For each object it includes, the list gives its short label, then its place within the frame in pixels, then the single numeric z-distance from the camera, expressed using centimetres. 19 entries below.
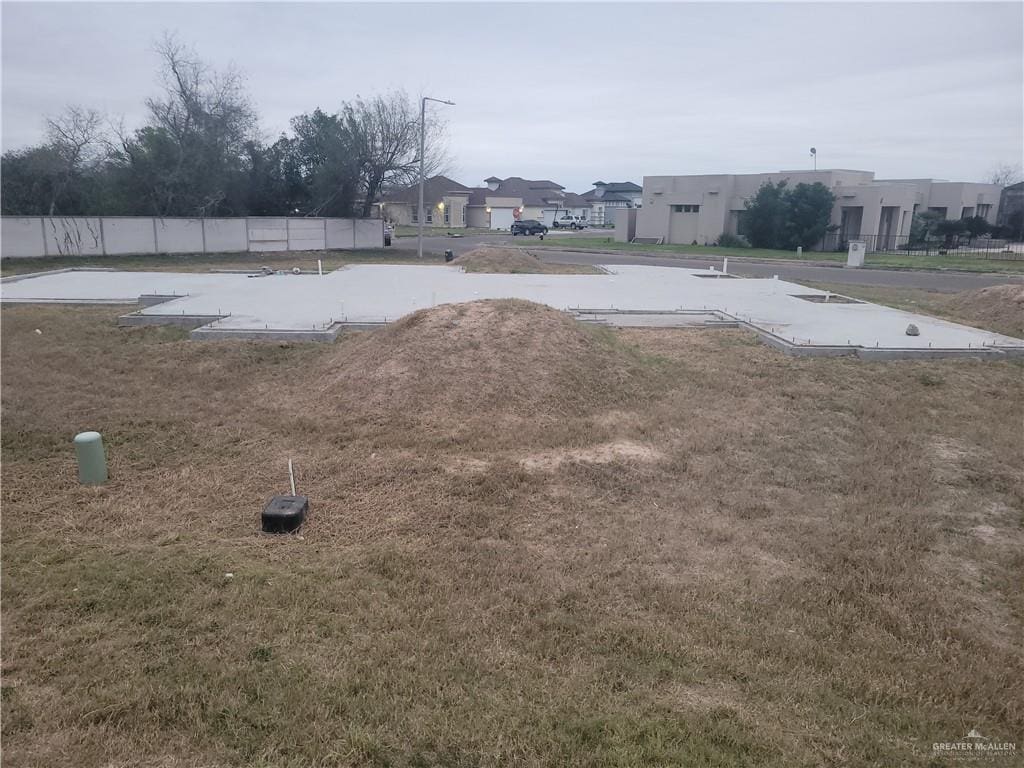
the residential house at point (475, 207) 6829
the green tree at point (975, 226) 4244
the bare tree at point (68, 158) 2769
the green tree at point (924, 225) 4058
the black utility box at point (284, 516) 503
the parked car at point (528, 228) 5041
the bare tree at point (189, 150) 2898
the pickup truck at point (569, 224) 6775
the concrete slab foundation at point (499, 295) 1170
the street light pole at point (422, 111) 2639
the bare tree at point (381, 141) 3331
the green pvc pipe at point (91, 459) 580
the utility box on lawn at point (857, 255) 2916
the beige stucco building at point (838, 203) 3797
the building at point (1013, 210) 4627
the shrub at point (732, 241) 4056
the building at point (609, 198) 8775
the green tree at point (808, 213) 3709
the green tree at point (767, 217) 3775
